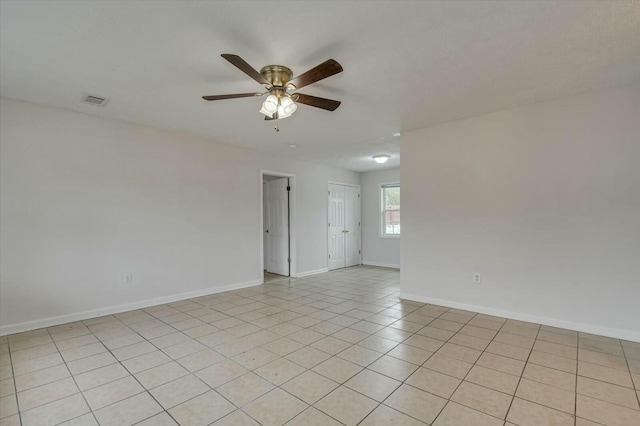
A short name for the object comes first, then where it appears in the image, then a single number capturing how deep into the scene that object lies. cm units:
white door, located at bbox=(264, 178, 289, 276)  609
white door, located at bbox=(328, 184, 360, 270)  689
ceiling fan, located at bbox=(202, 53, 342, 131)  228
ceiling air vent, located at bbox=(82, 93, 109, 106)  303
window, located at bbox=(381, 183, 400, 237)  719
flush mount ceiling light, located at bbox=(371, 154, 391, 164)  569
